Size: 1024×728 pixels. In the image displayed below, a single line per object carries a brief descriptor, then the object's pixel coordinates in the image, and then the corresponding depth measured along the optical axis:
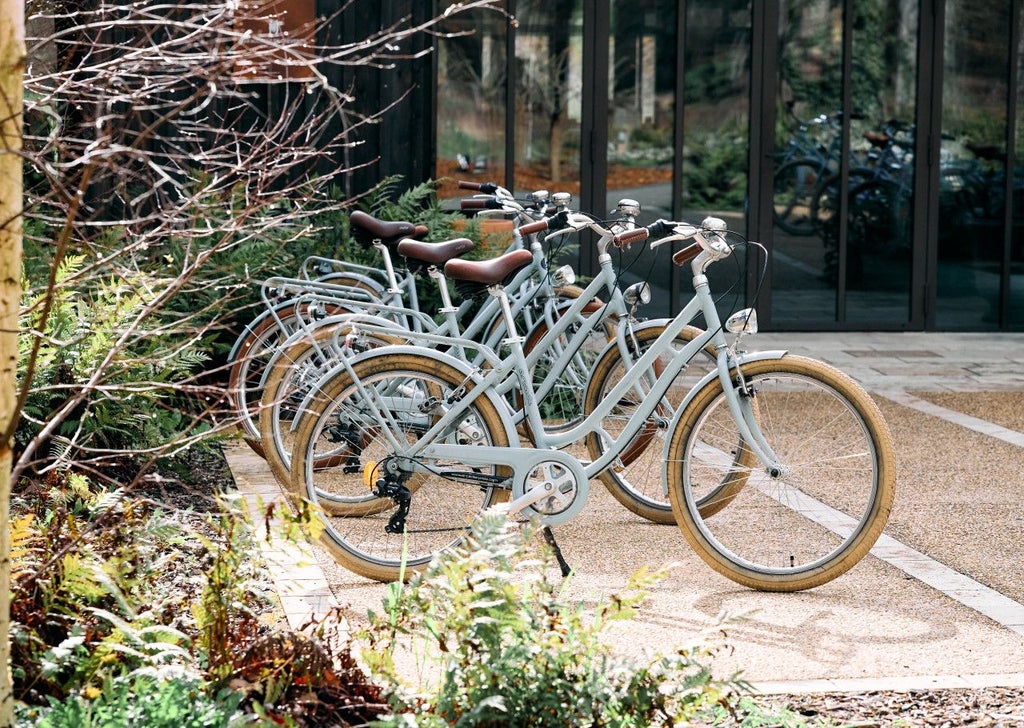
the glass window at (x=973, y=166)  11.64
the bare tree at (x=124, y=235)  2.76
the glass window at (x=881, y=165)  11.48
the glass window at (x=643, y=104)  11.38
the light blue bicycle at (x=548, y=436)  5.03
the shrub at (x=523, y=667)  3.22
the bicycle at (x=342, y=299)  6.35
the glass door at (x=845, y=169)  11.45
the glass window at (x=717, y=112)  11.41
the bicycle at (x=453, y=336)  5.65
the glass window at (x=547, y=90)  11.38
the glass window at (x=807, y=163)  11.44
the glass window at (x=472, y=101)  11.33
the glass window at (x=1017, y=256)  11.77
